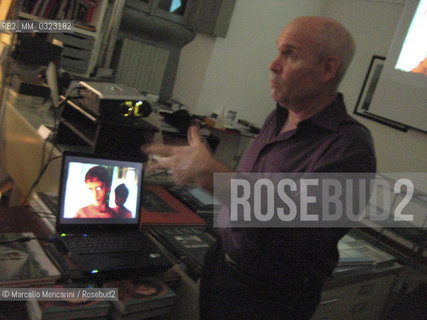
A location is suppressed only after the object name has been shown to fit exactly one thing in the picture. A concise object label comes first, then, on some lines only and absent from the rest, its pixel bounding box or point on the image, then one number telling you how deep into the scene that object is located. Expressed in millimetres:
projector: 1800
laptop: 1221
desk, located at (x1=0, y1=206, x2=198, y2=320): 1291
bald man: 990
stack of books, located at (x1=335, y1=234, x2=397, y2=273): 1605
